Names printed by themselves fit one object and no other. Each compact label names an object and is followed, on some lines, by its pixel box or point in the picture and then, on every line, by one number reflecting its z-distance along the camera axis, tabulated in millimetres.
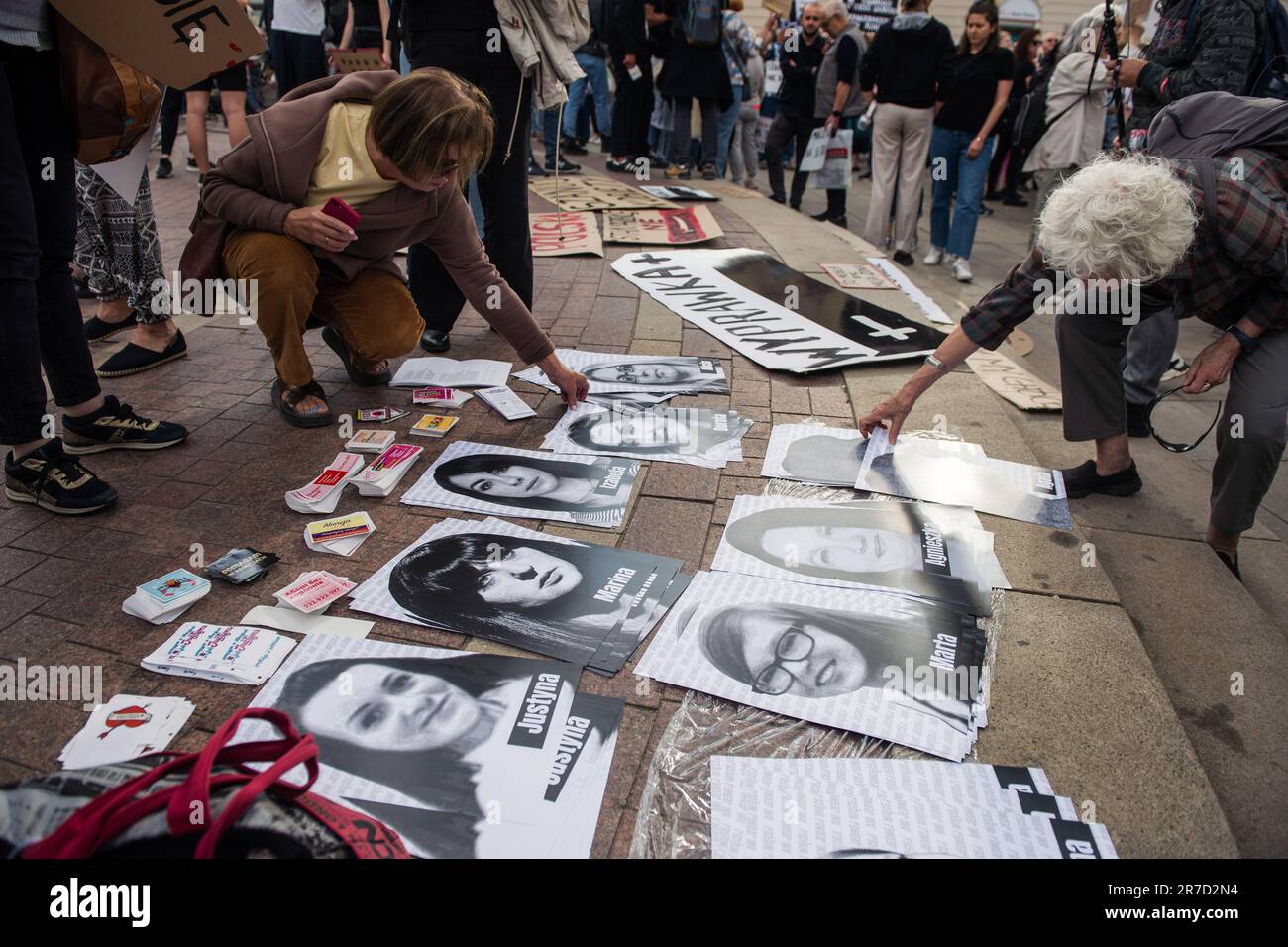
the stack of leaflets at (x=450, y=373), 2791
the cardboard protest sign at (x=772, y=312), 3076
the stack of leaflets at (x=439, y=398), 2641
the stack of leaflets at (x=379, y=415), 2527
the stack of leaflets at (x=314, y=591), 1632
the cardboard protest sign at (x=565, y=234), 4367
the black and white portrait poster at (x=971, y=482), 2100
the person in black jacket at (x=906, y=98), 4902
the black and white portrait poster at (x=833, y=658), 1410
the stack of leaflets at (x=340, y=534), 1858
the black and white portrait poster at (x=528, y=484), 2049
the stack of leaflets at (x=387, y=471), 2070
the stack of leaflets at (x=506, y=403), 2561
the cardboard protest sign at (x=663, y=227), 4613
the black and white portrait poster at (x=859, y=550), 1767
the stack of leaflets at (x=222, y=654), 1462
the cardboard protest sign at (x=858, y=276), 3973
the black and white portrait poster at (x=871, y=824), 1167
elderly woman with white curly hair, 1753
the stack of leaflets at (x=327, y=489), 1998
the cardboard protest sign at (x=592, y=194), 5355
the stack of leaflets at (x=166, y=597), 1605
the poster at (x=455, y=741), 1185
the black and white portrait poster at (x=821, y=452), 2211
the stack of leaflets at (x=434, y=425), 2438
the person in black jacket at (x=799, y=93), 6270
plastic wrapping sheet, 1198
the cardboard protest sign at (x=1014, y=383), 2973
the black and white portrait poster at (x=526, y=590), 1590
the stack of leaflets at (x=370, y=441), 2318
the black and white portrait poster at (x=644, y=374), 2783
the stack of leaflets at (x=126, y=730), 1302
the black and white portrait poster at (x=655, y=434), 2344
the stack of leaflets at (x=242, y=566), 1726
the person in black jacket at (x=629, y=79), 6449
